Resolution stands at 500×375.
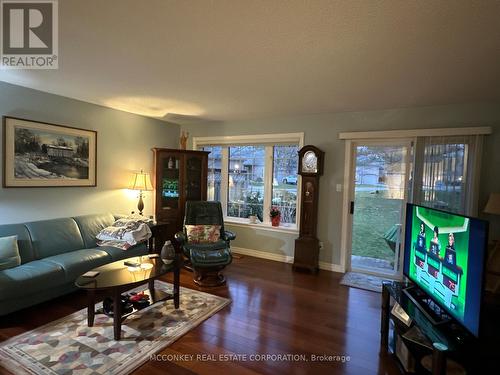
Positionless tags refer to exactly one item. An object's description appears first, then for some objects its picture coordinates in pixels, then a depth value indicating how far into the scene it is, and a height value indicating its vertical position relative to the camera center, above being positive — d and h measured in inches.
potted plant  178.1 -25.6
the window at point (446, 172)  127.1 +6.2
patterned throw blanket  138.0 -32.4
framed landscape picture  120.0 +7.4
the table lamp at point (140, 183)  165.8 -6.5
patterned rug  74.7 -53.9
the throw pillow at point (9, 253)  99.6 -32.2
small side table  157.8 -37.8
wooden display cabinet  178.5 -4.6
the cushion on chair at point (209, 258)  130.9 -40.4
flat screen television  58.2 -19.3
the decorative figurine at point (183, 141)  201.7 +25.2
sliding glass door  147.5 -11.3
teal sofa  95.2 -37.6
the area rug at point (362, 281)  137.6 -53.6
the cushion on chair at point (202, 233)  155.3 -33.6
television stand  57.6 -36.0
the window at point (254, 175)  177.3 +2.0
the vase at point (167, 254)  109.4 -32.8
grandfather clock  157.0 -17.3
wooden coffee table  86.6 -37.0
